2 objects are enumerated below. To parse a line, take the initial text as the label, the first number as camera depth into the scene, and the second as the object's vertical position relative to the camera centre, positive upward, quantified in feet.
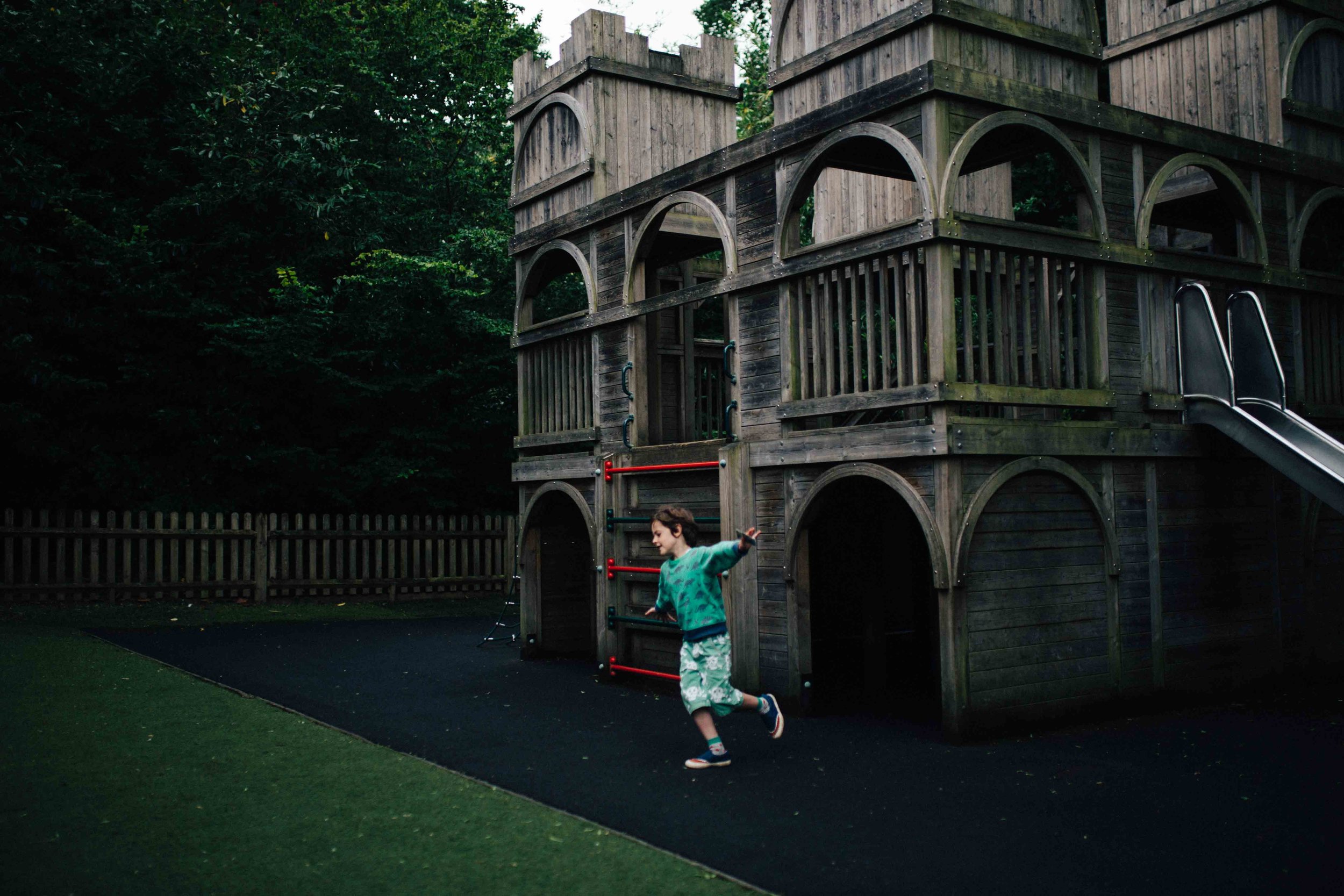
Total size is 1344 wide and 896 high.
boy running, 23.44 -2.61
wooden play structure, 26.48 +4.40
